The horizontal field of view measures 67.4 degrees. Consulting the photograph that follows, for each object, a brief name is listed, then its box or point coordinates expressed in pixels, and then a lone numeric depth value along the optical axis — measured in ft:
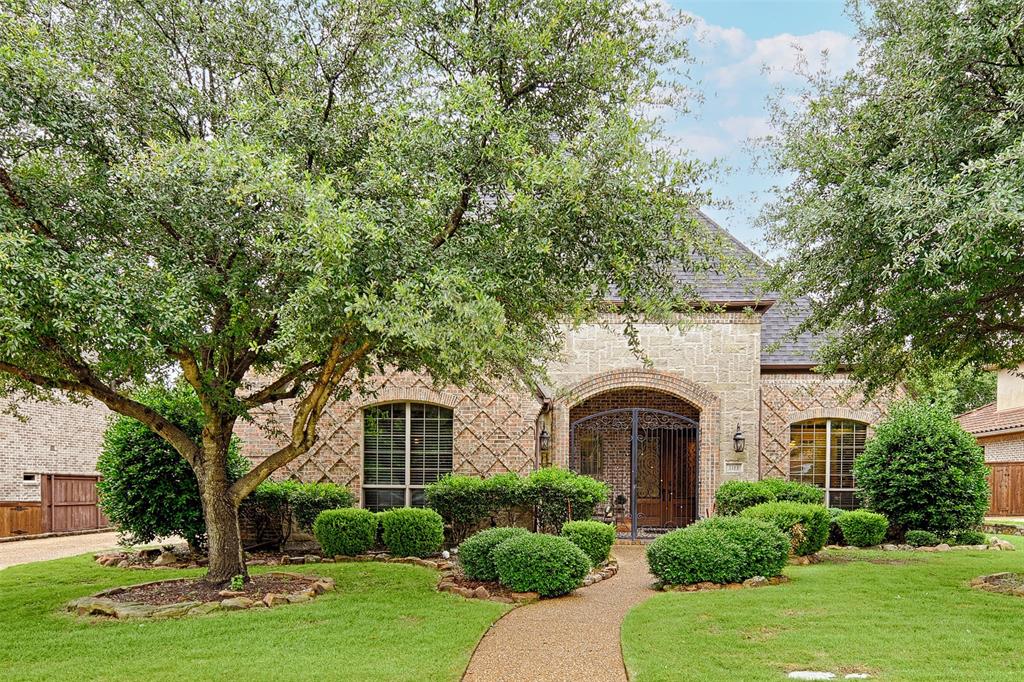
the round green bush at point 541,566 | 30.60
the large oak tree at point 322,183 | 22.08
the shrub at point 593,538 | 36.09
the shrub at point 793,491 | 46.42
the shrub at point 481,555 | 32.24
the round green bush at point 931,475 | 46.83
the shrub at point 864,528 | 45.65
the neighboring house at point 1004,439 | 79.82
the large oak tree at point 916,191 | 23.22
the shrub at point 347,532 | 40.42
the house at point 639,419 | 48.67
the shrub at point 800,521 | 38.06
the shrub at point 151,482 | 38.83
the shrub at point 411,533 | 40.27
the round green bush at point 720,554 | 32.24
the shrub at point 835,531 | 46.96
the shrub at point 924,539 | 46.03
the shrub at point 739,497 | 46.14
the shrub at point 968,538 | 46.88
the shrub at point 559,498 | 42.98
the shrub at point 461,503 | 43.47
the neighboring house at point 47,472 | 61.93
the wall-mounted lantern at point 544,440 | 51.72
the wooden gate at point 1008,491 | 79.61
